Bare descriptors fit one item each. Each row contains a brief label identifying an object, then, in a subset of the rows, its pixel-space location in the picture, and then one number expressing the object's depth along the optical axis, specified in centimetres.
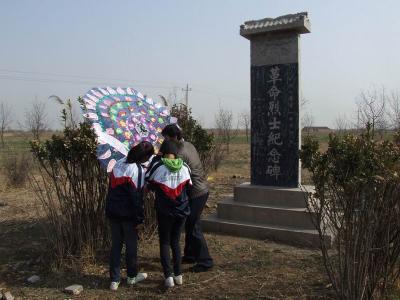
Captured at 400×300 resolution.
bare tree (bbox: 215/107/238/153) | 2604
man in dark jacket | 424
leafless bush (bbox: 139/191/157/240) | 525
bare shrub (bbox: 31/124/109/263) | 437
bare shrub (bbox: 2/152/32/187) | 1070
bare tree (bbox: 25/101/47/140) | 2368
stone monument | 587
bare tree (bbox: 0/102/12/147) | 3351
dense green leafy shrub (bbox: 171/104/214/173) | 639
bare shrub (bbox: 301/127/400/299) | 297
